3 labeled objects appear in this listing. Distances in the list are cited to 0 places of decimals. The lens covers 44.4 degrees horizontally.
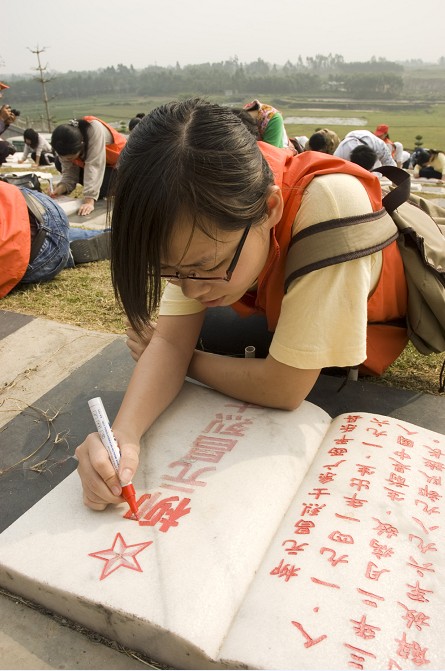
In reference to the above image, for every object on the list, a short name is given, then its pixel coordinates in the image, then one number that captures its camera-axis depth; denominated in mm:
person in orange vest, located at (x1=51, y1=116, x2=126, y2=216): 4918
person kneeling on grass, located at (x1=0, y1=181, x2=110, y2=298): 2845
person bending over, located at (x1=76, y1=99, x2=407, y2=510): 1047
